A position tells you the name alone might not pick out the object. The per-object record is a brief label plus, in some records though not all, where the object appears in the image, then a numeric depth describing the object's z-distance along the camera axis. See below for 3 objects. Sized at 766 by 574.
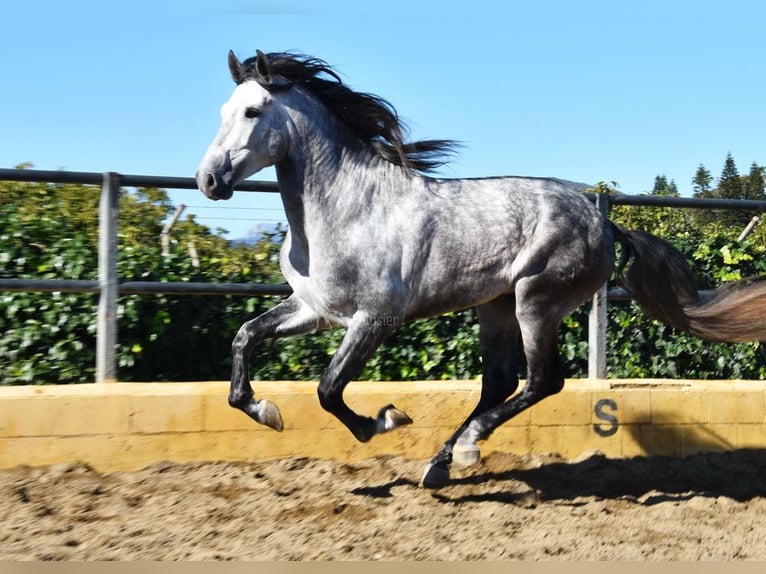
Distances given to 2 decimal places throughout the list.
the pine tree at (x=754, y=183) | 63.05
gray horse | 4.38
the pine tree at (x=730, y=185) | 67.49
